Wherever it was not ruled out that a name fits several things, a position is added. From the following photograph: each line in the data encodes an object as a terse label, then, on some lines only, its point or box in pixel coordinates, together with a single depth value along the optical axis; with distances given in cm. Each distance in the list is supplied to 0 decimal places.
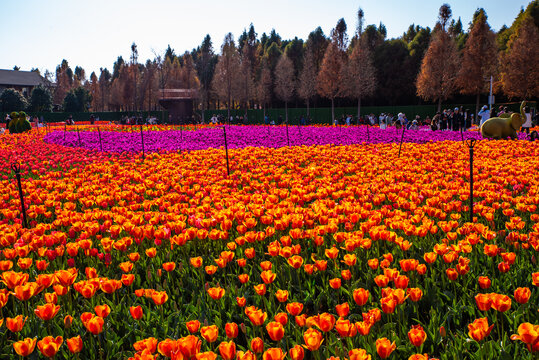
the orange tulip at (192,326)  232
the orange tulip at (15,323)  243
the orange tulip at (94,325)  240
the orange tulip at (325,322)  231
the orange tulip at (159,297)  277
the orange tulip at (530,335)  206
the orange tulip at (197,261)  344
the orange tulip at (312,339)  211
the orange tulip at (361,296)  266
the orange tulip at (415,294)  272
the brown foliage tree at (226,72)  5220
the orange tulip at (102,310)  256
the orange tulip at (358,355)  204
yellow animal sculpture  1545
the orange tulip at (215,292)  279
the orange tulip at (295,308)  253
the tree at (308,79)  4862
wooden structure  4228
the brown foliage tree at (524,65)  3644
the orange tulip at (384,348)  210
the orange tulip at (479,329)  220
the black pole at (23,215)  495
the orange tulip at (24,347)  215
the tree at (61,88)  9944
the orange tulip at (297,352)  205
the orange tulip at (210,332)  225
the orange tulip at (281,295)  276
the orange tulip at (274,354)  197
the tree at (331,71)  4234
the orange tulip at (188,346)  210
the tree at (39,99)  6519
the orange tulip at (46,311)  261
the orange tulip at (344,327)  224
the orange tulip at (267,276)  303
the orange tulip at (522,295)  255
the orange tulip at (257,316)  237
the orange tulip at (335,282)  294
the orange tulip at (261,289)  288
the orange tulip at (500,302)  242
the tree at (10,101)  6112
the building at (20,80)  8847
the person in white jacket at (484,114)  2150
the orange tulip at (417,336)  222
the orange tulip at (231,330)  233
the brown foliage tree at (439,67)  4062
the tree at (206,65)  6378
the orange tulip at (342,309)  251
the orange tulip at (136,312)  262
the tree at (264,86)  5538
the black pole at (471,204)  455
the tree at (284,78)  5222
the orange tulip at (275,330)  224
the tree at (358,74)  4397
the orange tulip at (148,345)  219
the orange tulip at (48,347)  219
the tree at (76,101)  6994
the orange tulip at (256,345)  223
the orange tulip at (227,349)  207
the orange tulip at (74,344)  226
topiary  2789
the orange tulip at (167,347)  214
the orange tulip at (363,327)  227
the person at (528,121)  2017
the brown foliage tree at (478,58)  3978
